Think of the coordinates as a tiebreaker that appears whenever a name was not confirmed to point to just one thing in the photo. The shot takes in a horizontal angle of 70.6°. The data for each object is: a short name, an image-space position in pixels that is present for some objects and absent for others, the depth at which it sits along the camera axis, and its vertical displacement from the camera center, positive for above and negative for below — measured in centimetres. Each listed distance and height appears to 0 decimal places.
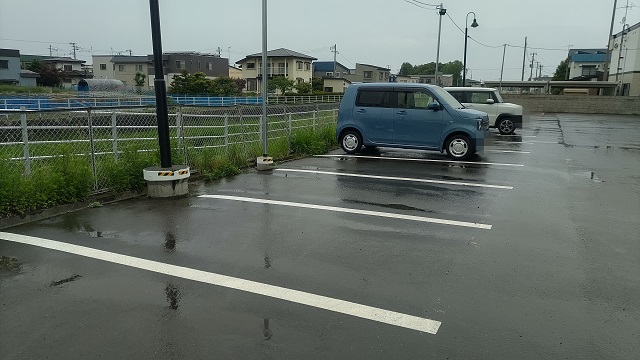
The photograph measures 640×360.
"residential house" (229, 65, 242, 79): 8608 +427
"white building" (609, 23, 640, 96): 4128 +366
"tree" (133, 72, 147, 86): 5913 +186
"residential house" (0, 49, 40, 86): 5159 +286
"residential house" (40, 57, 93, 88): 6506 +370
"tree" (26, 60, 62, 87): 6017 +242
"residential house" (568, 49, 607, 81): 6425 +501
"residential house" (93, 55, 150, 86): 6781 +394
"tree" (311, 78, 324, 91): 6356 +155
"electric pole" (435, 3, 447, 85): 2622 +482
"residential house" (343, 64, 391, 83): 8212 +408
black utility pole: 686 +6
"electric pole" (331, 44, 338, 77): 7732 +515
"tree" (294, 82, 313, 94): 5888 +91
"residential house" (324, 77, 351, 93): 6888 +172
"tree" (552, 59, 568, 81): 8221 +498
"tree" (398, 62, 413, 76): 12490 +791
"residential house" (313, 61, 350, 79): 7981 +467
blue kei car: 1127 -58
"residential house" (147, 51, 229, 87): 6588 +456
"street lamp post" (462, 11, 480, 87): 2956 +419
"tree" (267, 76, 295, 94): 5588 +134
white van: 1808 -35
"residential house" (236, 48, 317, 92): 6550 +416
